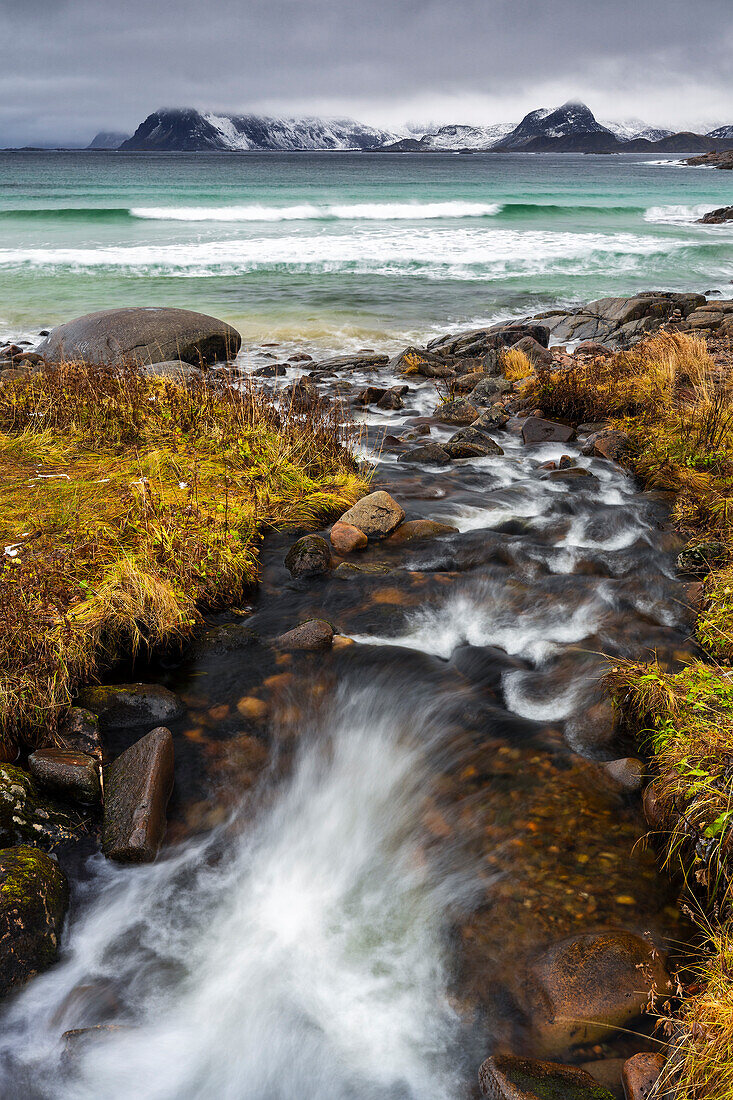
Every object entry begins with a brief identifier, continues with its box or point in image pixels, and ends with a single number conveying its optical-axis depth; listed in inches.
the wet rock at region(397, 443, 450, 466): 389.7
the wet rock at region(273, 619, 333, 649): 223.0
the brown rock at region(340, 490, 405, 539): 293.7
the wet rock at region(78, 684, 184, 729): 187.9
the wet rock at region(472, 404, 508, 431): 443.2
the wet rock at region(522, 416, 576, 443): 420.8
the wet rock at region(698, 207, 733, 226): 1716.3
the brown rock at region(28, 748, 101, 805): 160.9
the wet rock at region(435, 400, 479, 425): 470.0
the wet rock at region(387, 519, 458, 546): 293.9
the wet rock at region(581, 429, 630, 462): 381.1
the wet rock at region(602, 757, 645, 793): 166.4
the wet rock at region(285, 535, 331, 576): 263.4
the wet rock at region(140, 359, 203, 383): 398.8
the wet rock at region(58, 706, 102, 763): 171.9
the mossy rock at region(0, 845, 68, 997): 127.3
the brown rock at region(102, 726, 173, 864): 153.9
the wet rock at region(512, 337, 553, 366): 562.0
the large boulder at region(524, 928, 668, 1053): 120.4
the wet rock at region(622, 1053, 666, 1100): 107.1
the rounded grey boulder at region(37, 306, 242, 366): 548.7
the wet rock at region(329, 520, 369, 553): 281.9
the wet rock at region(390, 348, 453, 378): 576.4
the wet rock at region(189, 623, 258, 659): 219.9
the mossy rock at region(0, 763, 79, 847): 148.3
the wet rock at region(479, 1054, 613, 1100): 107.7
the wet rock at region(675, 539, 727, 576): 256.8
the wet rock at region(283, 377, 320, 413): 359.3
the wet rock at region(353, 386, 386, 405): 504.1
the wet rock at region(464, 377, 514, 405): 502.0
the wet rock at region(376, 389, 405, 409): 495.8
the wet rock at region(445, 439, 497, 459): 396.8
